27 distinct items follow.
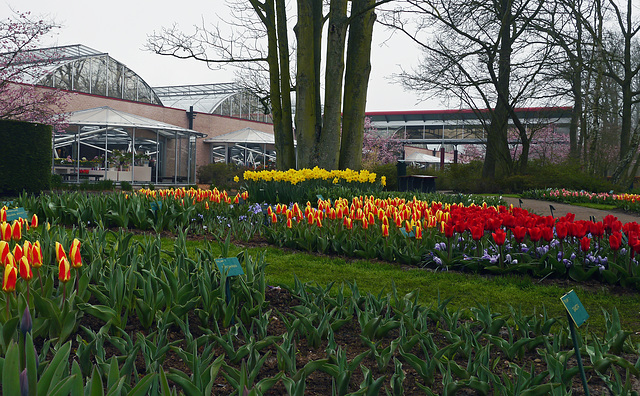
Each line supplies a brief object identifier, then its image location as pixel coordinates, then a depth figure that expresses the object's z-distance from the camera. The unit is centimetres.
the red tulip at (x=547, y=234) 418
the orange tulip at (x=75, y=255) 236
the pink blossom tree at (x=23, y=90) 1563
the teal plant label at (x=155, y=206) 620
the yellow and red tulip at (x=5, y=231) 309
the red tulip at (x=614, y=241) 394
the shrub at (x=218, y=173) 2356
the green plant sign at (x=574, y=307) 170
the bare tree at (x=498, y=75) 1649
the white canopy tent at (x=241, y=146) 2986
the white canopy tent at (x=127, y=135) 2191
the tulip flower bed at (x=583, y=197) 1226
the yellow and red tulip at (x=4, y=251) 224
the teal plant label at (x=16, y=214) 378
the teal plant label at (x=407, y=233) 459
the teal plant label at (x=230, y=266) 260
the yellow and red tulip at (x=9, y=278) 203
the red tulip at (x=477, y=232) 423
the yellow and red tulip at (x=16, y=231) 308
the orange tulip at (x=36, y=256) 226
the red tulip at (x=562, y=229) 421
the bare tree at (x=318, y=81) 1098
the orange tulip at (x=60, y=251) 225
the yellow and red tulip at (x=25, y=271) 216
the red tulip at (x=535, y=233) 414
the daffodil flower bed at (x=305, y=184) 813
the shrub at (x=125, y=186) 1624
